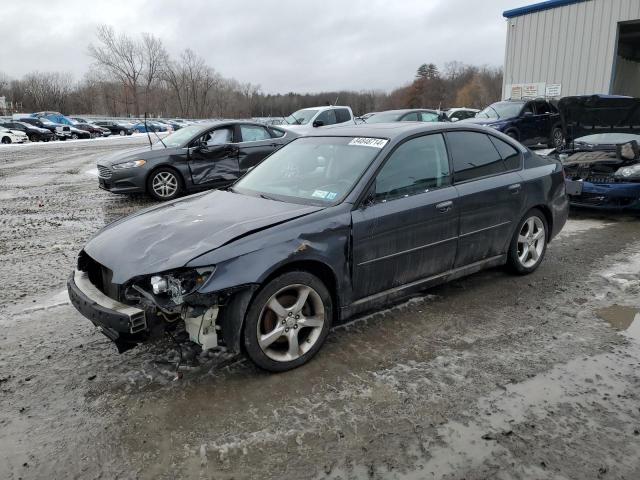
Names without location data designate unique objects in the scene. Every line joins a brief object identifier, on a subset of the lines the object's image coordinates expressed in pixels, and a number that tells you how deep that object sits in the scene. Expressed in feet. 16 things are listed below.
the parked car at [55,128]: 128.77
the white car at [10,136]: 106.11
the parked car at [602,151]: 24.58
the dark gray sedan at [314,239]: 9.77
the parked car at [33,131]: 118.23
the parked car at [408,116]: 45.80
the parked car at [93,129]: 144.04
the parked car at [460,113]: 77.57
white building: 59.11
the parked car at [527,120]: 47.78
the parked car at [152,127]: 163.92
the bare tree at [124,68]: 202.90
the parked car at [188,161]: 30.32
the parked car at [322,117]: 49.45
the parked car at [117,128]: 158.30
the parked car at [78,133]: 132.77
